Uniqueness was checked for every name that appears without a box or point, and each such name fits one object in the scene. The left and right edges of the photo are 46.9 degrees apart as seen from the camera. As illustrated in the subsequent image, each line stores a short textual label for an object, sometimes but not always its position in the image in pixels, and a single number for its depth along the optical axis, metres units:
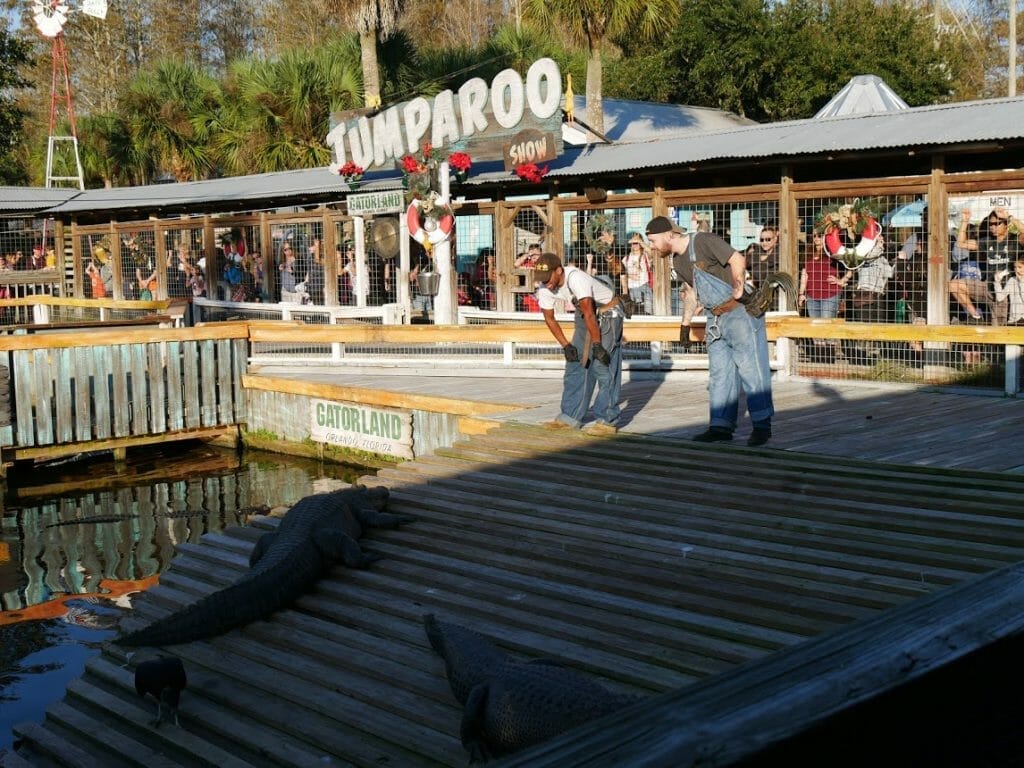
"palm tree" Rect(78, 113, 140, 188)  35.50
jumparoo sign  17.77
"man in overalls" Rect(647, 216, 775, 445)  8.03
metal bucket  16.36
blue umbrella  14.08
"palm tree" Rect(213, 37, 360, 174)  29.36
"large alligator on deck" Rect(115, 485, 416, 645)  6.11
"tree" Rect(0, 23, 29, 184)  31.02
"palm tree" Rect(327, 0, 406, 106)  25.12
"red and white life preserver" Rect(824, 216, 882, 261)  13.73
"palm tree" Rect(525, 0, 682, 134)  23.03
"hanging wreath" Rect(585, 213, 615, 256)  17.17
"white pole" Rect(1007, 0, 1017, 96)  31.84
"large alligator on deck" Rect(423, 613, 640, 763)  4.21
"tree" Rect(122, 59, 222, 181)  33.72
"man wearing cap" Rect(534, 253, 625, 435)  8.80
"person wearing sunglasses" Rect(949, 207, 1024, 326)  12.69
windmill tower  31.44
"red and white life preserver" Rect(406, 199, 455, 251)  16.78
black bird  5.25
